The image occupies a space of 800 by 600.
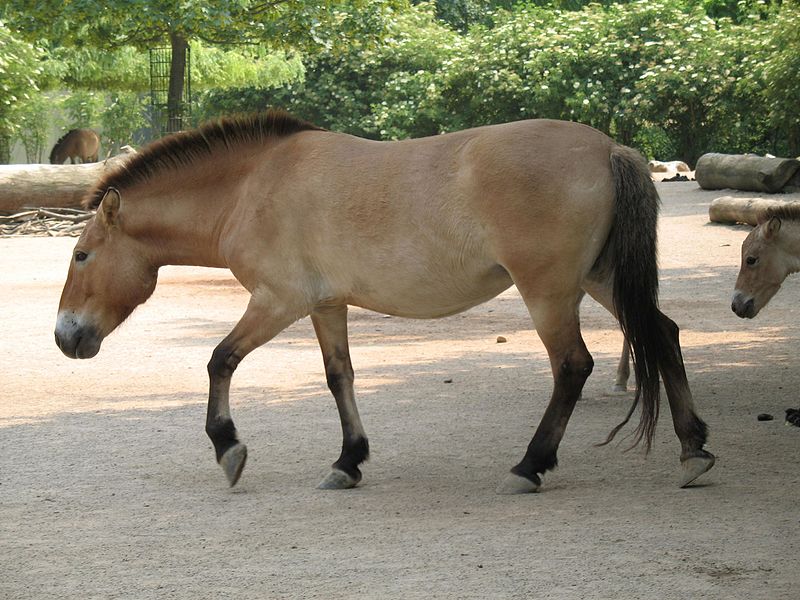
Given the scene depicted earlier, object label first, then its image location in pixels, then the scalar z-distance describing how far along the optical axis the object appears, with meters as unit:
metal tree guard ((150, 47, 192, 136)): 24.69
